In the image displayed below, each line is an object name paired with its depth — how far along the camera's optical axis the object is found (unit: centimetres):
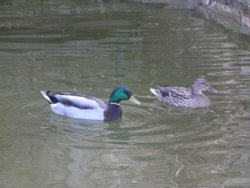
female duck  1330
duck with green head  1219
